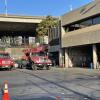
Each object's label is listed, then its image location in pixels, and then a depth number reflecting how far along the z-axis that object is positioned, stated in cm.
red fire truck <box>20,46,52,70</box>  2321
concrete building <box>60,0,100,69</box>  2486
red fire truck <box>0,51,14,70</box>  2310
